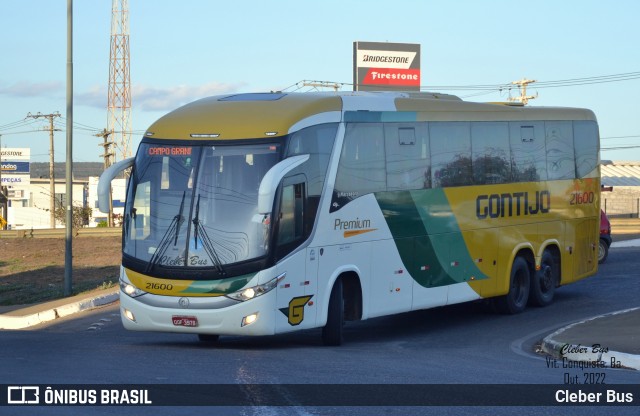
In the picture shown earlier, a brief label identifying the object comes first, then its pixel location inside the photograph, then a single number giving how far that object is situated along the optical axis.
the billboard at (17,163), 139.00
